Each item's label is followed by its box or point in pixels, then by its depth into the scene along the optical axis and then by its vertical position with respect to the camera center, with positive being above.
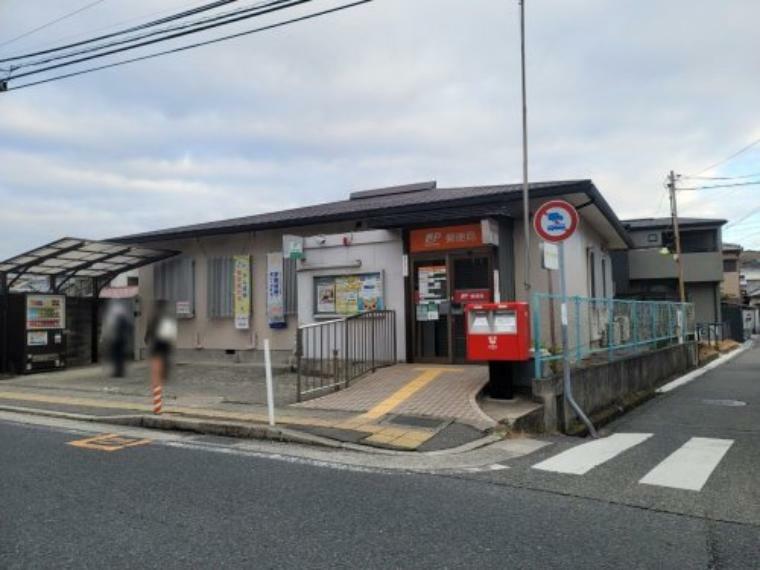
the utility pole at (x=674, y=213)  29.02 +4.52
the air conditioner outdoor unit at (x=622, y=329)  13.02 -0.47
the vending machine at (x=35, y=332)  15.59 -0.32
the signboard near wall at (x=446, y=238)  12.30 +1.46
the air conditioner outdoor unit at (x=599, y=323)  12.21 -0.29
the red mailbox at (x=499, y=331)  9.01 -0.31
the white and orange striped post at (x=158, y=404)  8.81 -1.23
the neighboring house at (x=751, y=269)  68.62 +4.14
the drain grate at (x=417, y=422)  8.16 -1.46
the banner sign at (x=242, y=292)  15.85 +0.60
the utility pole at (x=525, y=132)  11.12 +3.22
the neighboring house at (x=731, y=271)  46.39 +2.59
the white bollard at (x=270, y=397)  8.32 -1.10
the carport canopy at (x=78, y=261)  14.78 +1.49
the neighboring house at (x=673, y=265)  33.62 +2.22
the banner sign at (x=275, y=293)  15.25 +0.53
